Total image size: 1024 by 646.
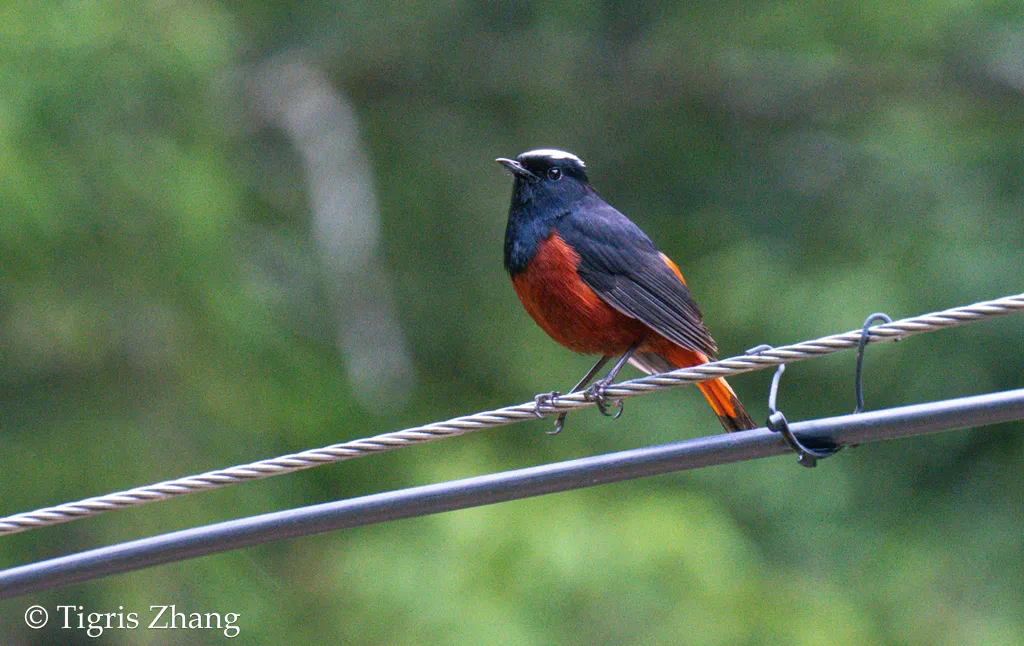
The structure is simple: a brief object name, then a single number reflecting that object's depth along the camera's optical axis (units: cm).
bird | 908
